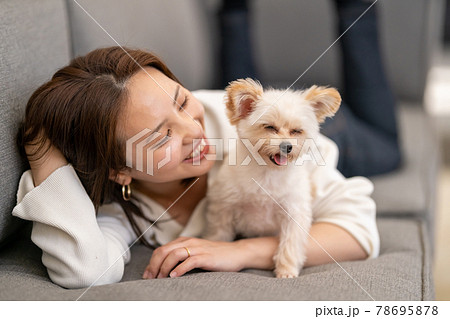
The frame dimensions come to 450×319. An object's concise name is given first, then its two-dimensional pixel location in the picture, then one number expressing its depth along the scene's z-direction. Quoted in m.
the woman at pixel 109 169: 0.99
